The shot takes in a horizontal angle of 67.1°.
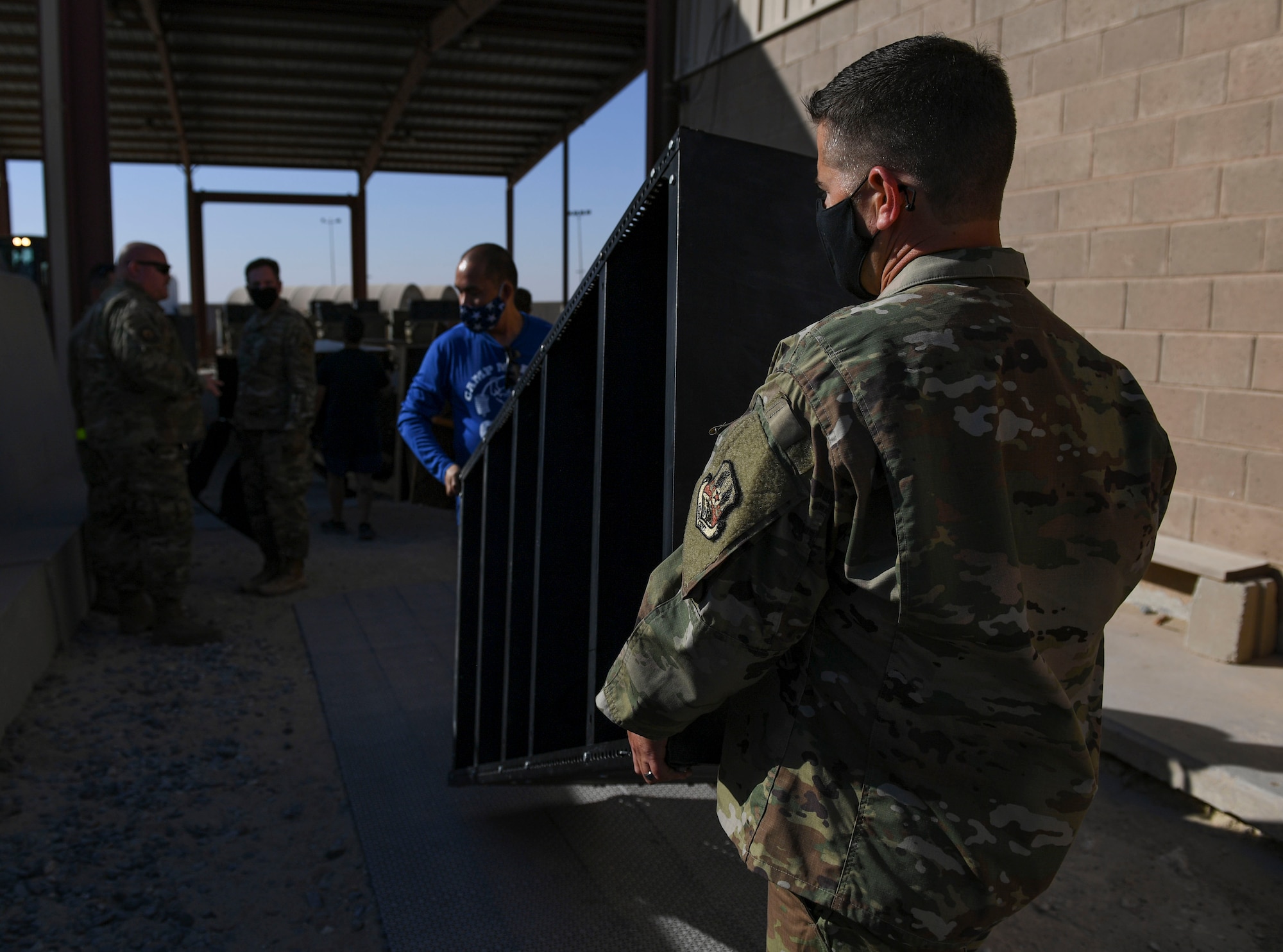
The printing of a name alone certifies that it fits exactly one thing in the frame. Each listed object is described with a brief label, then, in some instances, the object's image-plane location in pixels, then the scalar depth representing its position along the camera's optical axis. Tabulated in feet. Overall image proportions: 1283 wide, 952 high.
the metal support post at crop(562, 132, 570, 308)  57.31
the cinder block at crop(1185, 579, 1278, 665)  12.14
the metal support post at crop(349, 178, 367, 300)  67.51
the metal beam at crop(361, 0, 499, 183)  37.55
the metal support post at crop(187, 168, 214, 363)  65.72
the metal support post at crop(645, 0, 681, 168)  25.54
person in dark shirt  22.54
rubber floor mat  7.62
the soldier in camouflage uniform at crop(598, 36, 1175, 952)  3.43
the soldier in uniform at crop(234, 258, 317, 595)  17.87
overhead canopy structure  40.86
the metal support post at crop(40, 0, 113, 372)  20.40
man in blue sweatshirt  11.15
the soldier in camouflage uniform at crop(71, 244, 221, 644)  14.64
